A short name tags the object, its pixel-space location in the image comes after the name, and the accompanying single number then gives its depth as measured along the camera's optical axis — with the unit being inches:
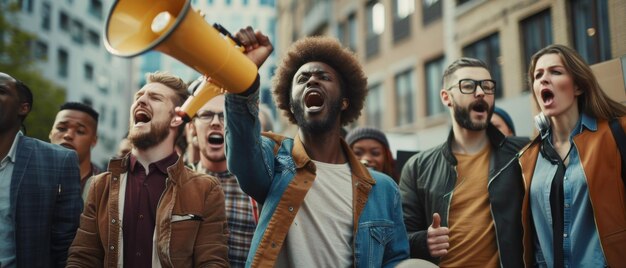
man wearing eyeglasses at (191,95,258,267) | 172.7
